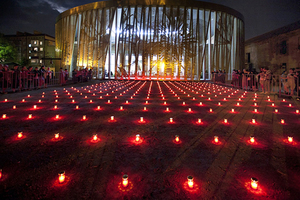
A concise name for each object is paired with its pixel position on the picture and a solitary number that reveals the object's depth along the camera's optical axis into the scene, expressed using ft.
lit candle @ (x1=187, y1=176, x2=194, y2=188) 5.22
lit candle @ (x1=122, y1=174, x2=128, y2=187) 5.22
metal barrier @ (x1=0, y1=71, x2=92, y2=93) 27.42
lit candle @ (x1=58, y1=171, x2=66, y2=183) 5.37
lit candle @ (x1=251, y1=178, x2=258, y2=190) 5.18
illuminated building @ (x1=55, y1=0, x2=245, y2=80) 71.31
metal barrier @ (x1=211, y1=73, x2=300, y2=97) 25.81
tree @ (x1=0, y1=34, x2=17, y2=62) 100.16
